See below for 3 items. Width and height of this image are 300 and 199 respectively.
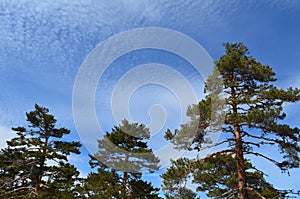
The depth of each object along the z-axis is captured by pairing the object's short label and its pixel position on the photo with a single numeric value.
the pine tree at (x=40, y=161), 23.27
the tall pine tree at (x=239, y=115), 13.87
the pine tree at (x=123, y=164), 21.14
